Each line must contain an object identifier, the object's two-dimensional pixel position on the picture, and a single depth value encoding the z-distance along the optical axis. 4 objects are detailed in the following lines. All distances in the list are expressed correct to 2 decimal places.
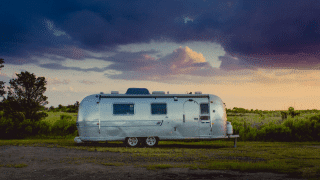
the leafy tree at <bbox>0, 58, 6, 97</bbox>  34.03
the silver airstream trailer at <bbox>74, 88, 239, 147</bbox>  15.52
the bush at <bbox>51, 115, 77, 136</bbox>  23.42
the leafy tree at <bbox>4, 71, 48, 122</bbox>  32.50
